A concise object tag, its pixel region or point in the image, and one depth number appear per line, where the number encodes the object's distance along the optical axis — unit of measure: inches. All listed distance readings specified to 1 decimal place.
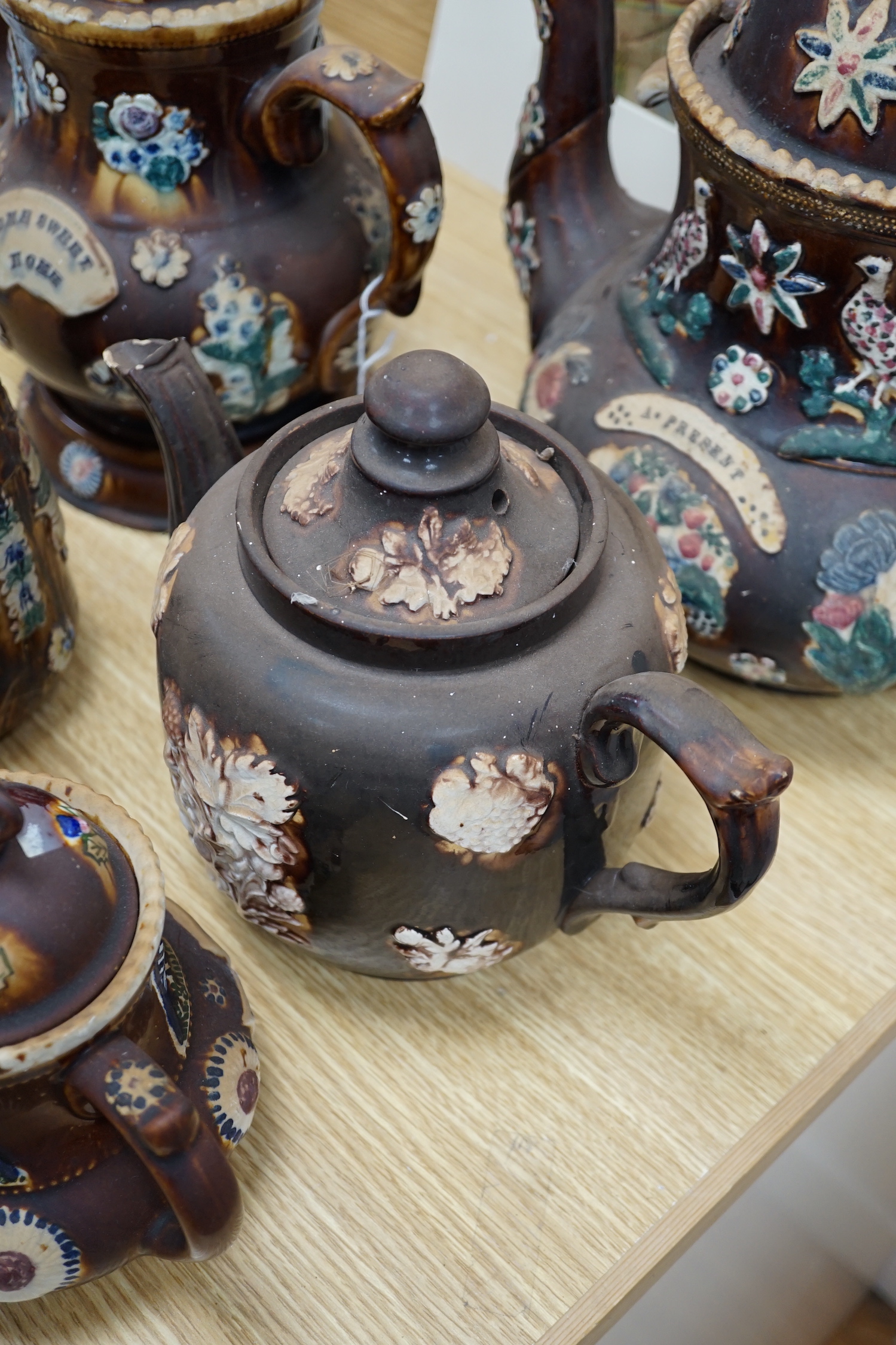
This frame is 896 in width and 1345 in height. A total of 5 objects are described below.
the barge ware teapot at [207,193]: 34.2
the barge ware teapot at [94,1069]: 22.9
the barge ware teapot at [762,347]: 31.0
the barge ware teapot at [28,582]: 33.3
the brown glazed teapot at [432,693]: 25.8
